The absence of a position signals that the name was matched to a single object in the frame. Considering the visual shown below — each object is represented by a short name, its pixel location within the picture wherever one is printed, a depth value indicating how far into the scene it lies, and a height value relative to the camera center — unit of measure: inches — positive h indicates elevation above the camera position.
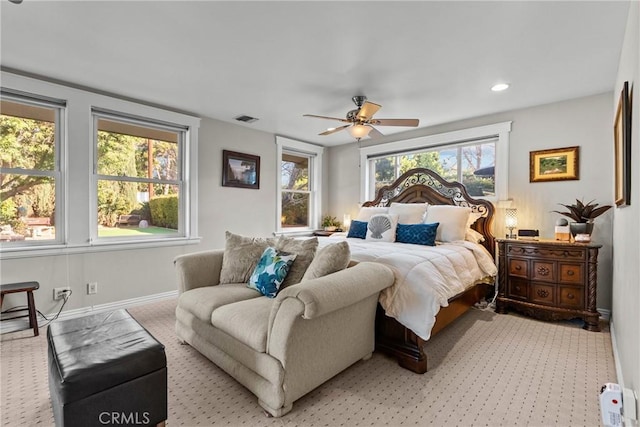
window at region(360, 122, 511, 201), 156.9 +32.0
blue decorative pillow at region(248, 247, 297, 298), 93.0 -19.0
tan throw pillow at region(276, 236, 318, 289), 97.2 -13.7
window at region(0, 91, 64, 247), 115.0 +14.7
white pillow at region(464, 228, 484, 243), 148.7 -12.1
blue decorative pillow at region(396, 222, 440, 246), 135.0 -10.1
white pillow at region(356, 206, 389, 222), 167.6 -0.5
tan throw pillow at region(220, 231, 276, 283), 106.9 -16.4
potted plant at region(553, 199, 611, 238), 123.3 -1.3
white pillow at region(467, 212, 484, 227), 154.3 -2.8
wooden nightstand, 117.3 -27.4
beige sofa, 67.3 -29.6
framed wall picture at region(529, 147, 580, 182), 135.5 +21.6
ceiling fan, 120.6 +36.4
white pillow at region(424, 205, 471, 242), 143.4 -4.8
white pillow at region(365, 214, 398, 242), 146.1 -8.1
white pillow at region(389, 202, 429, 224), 154.6 -0.9
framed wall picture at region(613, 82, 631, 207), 69.2 +14.7
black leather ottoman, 53.3 -30.7
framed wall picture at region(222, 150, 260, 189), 176.2 +24.2
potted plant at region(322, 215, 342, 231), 228.1 -9.0
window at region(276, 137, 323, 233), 209.8 +18.7
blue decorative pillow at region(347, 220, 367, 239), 157.1 -9.7
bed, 87.8 -23.0
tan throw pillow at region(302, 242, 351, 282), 86.3 -14.3
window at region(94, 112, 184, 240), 137.6 +15.2
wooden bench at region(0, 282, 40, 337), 106.3 -30.1
